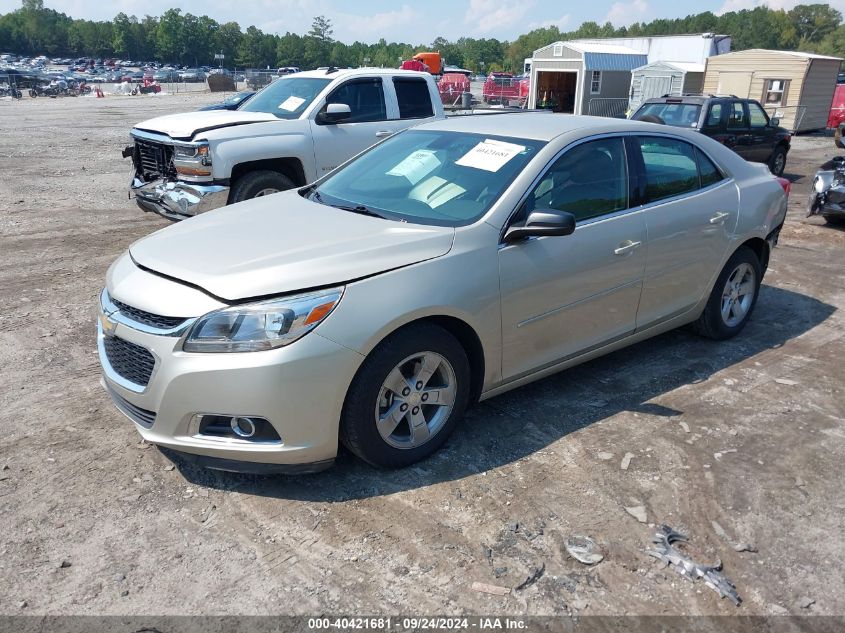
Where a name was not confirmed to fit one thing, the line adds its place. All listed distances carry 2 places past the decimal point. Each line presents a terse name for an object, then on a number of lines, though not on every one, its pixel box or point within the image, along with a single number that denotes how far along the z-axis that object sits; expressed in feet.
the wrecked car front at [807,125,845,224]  29.81
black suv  41.16
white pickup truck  23.80
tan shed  77.25
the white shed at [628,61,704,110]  82.84
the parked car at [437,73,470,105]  116.86
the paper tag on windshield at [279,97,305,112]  27.37
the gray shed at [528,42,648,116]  94.22
